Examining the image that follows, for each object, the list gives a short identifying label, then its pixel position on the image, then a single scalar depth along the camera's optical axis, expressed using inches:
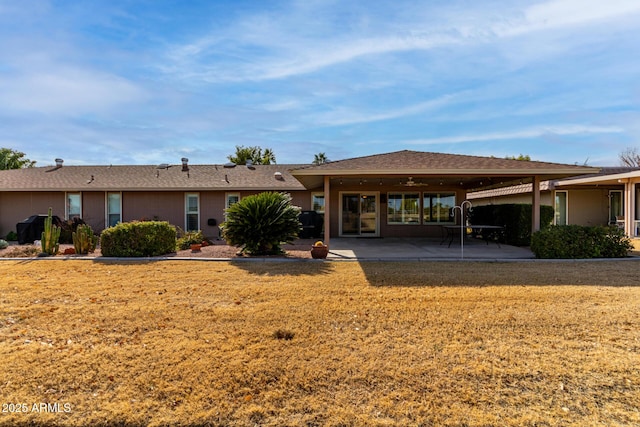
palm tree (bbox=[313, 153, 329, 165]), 1730.3
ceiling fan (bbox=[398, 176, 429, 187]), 507.5
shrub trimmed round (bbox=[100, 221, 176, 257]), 382.6
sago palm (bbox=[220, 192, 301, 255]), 380.8
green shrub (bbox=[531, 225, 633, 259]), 360.2
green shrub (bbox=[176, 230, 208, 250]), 458.9
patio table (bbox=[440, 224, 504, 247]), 523.8
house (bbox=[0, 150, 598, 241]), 611.2
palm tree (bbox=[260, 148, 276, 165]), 1801.3
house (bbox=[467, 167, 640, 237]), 668.7
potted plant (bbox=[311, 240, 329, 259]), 373.4
